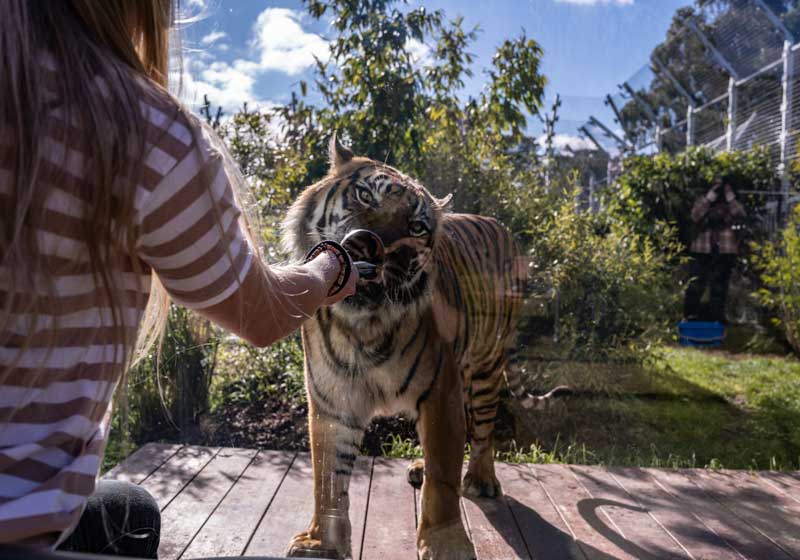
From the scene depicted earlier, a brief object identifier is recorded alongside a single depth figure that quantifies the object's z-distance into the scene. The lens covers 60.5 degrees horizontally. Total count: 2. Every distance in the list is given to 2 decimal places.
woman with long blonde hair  0.56
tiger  1.56
